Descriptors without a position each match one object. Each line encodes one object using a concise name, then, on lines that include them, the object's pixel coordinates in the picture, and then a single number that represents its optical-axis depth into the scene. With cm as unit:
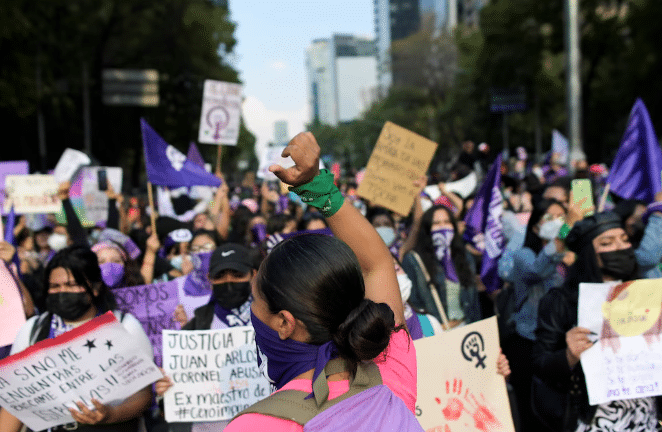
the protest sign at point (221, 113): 909
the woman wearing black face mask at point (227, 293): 367
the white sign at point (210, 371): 343
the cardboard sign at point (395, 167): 638
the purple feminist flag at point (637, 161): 625
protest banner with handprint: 317
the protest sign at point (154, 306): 415
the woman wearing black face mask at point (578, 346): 314
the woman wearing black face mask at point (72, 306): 314
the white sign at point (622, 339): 307
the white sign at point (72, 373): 279
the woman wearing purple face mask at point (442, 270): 507
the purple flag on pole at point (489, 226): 589
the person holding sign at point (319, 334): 161
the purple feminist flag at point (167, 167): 752
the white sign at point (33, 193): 809
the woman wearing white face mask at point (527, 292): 468
